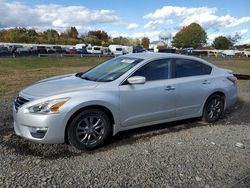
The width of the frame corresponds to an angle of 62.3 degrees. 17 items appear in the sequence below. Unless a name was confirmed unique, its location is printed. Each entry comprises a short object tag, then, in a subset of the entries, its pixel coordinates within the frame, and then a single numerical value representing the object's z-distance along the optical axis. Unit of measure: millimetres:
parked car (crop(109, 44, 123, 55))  46259
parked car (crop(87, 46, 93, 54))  43503
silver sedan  3062
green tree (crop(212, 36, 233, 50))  80974
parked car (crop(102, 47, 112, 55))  43346
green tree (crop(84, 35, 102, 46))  73207
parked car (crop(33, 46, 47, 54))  38599
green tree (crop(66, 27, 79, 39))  81594
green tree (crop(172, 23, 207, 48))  78165
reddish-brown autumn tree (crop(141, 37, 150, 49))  94161
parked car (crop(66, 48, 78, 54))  41167
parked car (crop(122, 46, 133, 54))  47824
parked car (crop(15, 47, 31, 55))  35639
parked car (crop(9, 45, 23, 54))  35007
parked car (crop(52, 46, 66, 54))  42053
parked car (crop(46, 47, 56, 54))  40979
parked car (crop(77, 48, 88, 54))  42631
